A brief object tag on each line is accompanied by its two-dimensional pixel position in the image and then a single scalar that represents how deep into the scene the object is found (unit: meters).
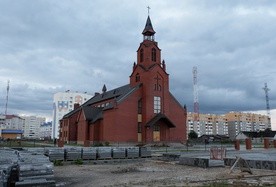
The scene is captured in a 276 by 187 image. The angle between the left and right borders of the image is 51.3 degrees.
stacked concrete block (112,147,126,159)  24.58
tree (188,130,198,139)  109.05
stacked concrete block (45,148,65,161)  21.45
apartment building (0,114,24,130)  189.40
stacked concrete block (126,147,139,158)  25.42
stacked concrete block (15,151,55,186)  9.73
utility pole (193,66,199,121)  118.66
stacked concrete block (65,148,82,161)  22.09
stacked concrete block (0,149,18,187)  9.82
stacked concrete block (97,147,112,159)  23.77
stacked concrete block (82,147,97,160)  22.84
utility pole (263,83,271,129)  119.22
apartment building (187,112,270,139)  184.75
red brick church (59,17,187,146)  49.12
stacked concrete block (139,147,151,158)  26.06
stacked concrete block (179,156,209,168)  18.51
